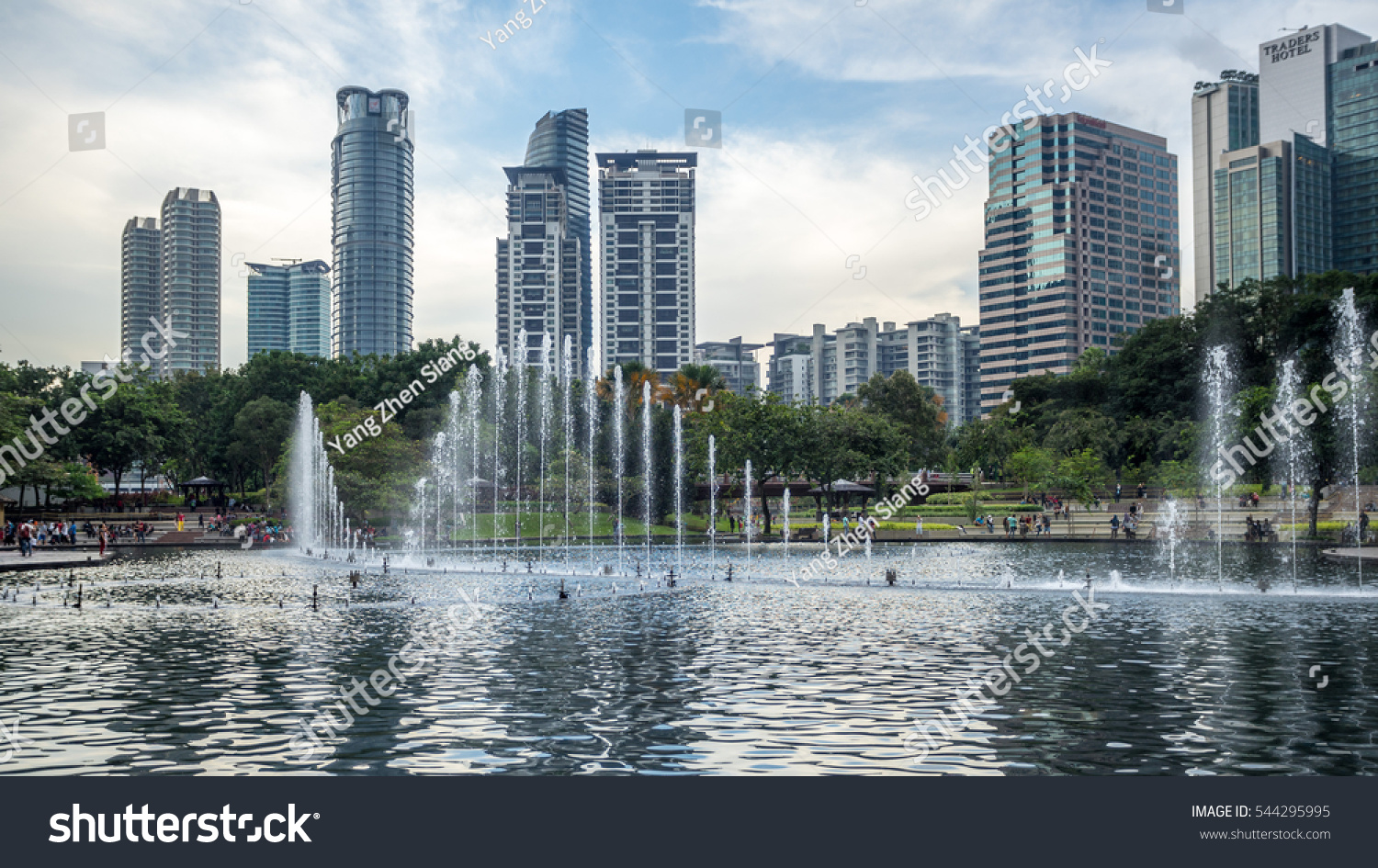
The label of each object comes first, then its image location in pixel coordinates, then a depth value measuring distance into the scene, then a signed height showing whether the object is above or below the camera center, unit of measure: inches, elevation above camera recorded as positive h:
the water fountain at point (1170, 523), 2228.1 -125.3
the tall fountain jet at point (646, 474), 2734.7 -1.1
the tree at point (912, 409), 4306.1 +271.8
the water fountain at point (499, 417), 2835.6 +177.5
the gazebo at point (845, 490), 2920.8 -50.3
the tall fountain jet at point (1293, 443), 2175.7 +57.0
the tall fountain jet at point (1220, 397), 2748.5 +219.8
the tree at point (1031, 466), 3211.1 +17.5
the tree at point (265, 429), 3486.7 +160.4
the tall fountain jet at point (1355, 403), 1932.8 +124.7
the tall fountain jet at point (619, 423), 2906.5 +151.3
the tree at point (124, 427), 3147.1 +155.0
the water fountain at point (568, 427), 2720.0 +147.9
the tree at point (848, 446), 2832.2 +73.5
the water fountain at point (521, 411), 2867.1 +199.0
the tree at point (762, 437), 2768.2 +95.5
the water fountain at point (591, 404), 2747.8 +227.1
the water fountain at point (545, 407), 3011.8 +207.3
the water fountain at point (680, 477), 1903.3 -9.8
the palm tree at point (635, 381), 3440.0 +315.3
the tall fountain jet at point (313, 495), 2620.6 -51.7
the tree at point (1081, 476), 2925.7 -15.6
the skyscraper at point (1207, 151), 7667.3 +2397.6
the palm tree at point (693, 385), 3567.9 +310.2
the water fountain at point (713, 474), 1913.9 -2.3
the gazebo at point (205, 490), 3282.5 -52.0
